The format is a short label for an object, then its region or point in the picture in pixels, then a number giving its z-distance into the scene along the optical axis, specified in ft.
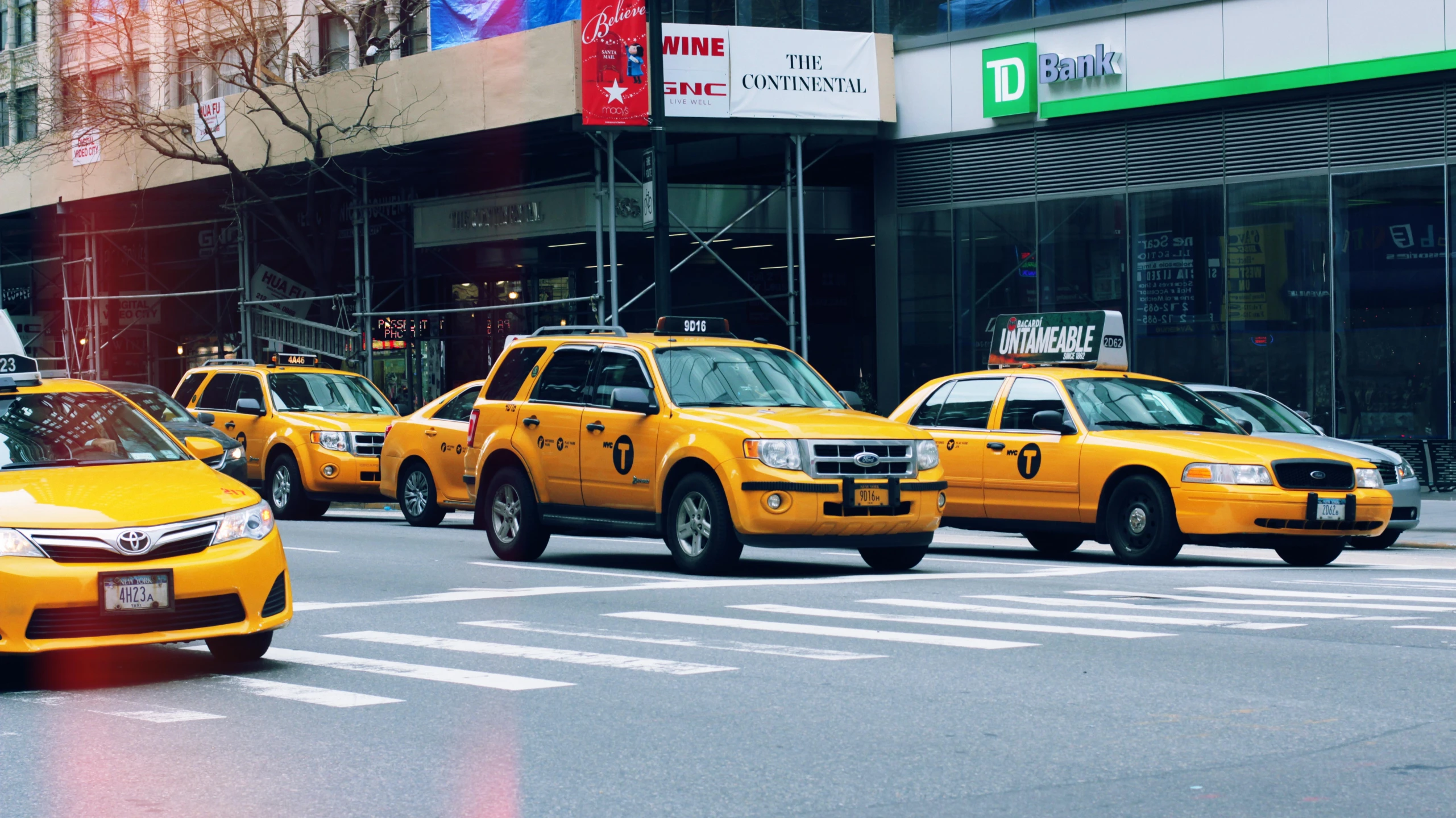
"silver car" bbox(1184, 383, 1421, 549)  55.67
